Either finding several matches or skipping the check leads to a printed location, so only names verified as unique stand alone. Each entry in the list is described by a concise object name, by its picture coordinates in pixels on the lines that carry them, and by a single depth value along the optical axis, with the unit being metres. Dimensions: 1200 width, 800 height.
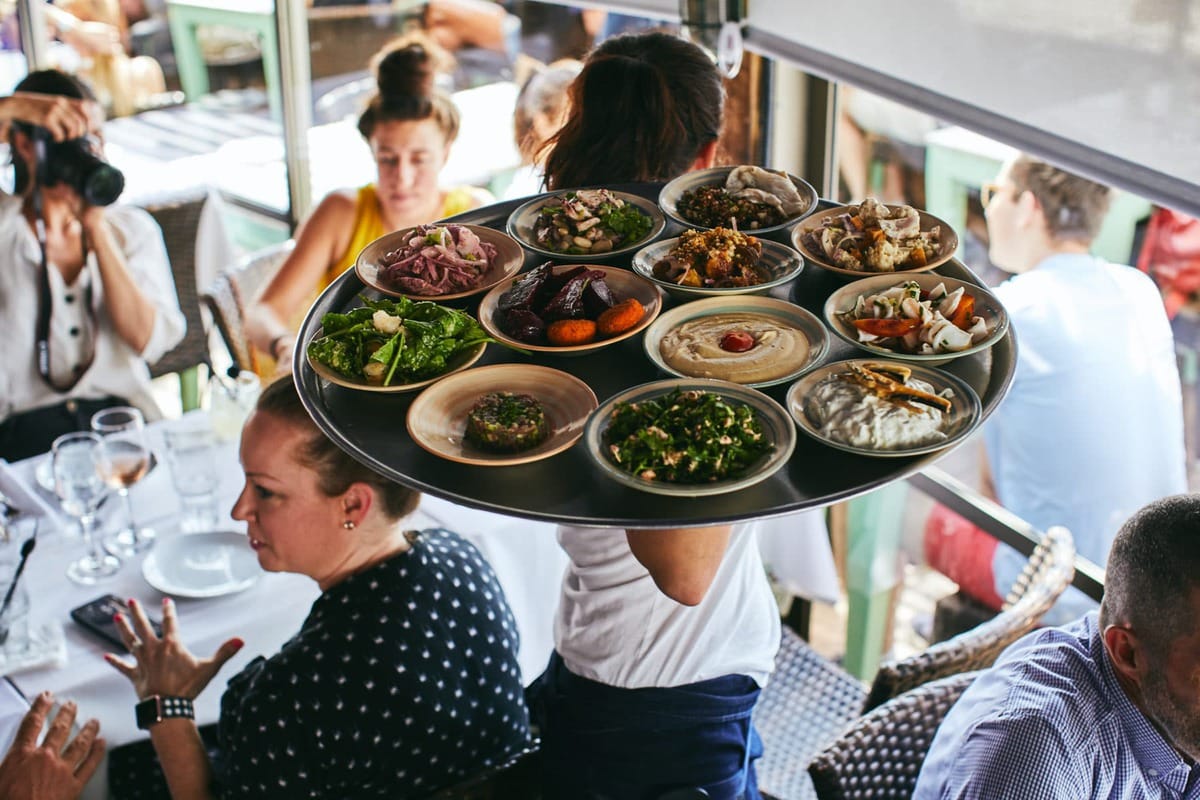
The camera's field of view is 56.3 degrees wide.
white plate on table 2.12
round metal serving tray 0.90
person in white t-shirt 1.57
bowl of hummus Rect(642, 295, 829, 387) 1.08
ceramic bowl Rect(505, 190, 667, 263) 1.26
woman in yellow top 3.07
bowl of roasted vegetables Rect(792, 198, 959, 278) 1.22
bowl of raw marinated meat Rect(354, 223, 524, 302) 1.21
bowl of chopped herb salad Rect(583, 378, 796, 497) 0.95
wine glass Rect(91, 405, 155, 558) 2.18
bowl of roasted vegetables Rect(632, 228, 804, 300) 1.18
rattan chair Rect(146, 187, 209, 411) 3.92
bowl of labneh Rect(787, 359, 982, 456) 0.96
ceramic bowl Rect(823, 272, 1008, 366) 1.08
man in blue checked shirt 1.52
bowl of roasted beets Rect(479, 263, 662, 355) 1.11
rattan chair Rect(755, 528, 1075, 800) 2.06
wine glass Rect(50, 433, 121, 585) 2.16
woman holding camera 3.06
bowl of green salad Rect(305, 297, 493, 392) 1.07
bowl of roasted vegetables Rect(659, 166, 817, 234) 1.30
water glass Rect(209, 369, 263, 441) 2.55
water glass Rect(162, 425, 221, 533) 2.28
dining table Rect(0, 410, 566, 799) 1.95
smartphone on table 1.99
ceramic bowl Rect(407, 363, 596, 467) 0.98
